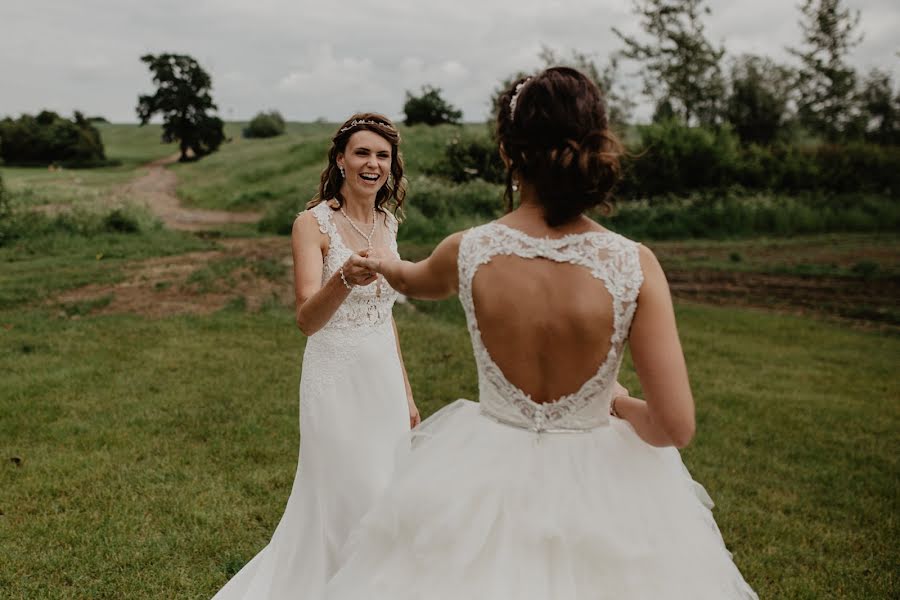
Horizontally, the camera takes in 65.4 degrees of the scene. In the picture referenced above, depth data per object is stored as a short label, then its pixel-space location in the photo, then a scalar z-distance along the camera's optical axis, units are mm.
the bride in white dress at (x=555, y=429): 1925
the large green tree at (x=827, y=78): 39094
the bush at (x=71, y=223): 17047
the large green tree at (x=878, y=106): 39100
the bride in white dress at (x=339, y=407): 3527
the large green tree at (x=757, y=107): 36281
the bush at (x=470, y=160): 28631
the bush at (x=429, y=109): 42156
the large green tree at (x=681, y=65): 37625
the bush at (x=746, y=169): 27406
